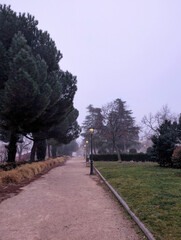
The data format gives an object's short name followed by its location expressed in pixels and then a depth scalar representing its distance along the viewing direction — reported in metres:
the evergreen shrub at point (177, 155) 13.42
